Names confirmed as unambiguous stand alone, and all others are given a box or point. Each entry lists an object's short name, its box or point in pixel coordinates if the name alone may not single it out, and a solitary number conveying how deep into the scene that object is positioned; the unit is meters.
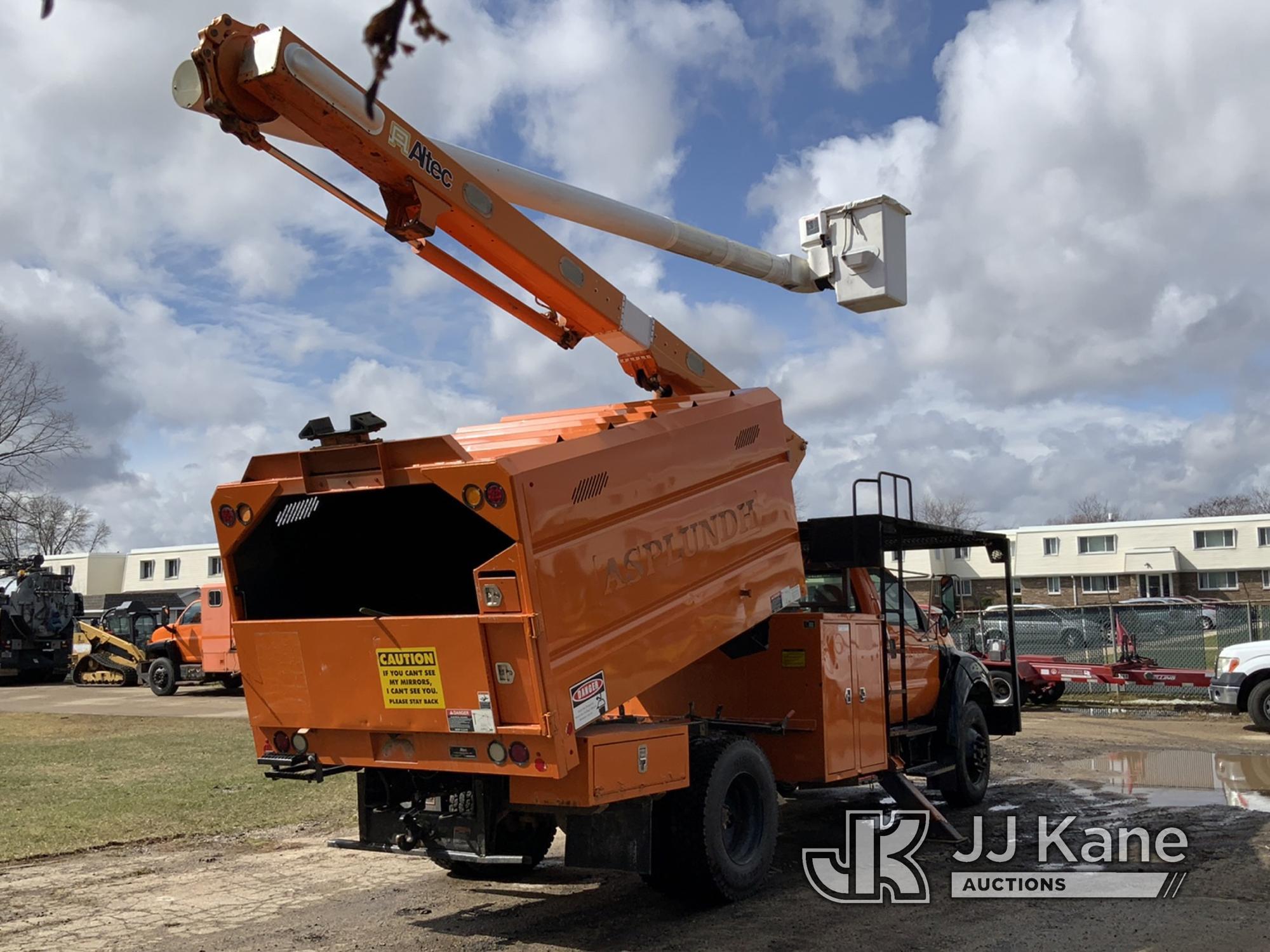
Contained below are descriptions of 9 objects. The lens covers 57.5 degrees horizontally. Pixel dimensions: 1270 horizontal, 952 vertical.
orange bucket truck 5.95
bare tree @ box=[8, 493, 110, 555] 70.12
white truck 16.67
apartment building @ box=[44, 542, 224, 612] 72.25
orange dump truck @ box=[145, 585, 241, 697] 26.03
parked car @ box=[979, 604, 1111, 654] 22.45
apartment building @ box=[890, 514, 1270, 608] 59.34
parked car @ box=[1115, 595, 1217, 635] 21.28
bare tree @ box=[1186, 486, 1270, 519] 98.37
